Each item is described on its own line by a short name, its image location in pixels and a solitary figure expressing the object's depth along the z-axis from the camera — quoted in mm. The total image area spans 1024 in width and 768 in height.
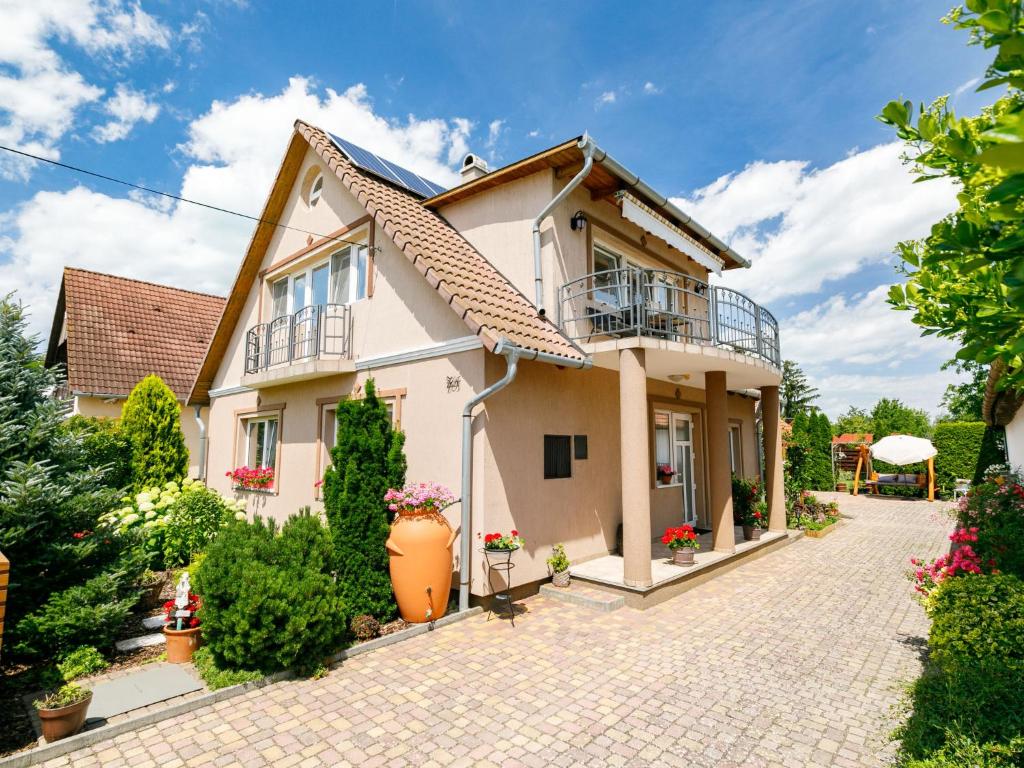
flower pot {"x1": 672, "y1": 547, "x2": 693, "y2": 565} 9633
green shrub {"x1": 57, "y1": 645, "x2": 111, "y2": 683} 5742
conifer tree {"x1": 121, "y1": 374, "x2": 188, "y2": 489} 12891
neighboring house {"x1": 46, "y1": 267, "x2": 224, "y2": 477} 15606
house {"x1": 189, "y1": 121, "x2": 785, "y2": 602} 8352
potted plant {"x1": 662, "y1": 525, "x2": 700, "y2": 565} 9648
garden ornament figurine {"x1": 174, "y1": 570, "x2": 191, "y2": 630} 6137
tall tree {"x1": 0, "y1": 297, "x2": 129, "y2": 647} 5641
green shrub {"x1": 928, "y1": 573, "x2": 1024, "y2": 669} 4973
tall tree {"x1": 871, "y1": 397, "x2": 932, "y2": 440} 41156
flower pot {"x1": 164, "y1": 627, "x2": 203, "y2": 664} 6184
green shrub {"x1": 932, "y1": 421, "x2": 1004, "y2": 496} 23984
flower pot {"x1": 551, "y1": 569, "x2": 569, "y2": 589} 8797
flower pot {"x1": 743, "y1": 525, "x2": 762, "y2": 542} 12141
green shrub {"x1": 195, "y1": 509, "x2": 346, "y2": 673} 5578
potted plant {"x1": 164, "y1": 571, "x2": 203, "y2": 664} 6176
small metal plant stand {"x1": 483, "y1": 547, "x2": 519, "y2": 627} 7679
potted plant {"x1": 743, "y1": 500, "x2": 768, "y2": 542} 12141
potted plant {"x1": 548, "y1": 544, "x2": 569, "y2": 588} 8805
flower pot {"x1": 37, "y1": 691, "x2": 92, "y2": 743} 4379
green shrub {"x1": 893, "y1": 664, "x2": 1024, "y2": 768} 3504
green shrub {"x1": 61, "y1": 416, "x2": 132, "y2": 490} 12266
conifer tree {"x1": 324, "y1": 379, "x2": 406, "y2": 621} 7223
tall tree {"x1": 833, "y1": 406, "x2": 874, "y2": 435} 45188
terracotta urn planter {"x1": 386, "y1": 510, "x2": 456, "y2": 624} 7195
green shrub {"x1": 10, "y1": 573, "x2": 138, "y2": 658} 5613
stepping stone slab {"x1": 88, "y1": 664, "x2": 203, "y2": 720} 5059
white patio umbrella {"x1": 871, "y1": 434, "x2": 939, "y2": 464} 22656
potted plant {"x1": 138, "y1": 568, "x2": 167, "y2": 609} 8219
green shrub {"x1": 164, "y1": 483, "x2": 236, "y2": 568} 10469
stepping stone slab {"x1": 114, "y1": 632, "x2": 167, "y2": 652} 6607
